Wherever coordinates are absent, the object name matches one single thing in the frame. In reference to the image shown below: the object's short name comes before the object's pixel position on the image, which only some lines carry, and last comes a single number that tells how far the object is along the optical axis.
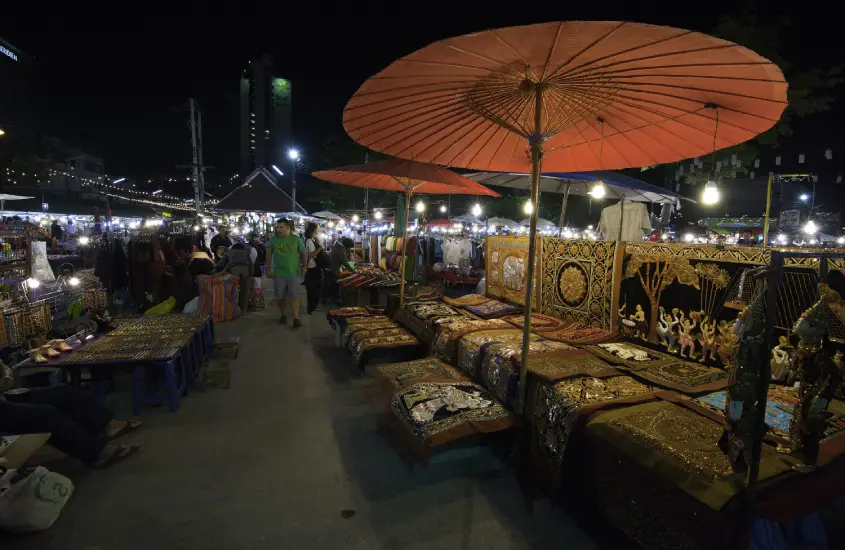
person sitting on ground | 3.02
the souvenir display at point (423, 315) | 5.45
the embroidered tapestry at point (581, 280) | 4.51
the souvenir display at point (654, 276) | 3.79
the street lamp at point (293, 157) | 21.92
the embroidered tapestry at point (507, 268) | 5.81
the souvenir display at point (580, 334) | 4.32
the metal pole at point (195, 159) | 22.38
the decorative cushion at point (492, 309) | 5.58
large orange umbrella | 1.87
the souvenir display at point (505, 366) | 3.60
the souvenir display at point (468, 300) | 6.28
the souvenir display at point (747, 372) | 1.89
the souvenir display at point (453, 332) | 4.69
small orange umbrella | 5.45
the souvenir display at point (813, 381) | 2.00
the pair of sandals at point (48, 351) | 3.94
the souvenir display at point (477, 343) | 4.21
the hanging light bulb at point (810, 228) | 17.00
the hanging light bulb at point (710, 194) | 4.86
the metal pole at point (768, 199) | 3.96
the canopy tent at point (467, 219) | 18.47
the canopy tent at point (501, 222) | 19.12
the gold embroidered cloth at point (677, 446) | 2.04
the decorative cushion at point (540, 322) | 4.79
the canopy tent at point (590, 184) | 5.64
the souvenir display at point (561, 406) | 2.88
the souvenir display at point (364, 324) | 5.88
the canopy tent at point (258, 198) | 10.28
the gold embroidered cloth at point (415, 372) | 3.95
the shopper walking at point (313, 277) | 8.96
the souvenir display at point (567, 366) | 3.31
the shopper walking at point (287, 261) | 7.64
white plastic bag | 2.44
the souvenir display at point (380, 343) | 5.12
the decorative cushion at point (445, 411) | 3.05
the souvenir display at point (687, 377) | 3.14
